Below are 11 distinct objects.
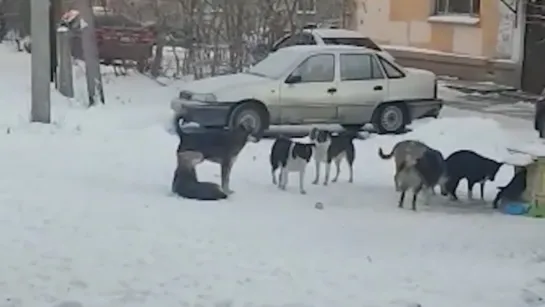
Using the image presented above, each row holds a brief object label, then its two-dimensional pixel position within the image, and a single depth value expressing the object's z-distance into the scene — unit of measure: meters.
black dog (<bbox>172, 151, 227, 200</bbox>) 10.68
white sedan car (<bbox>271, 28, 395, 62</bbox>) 21.73
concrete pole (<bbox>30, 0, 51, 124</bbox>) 15.77
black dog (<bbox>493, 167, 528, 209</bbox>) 11.17
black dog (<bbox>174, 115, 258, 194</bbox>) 11.25
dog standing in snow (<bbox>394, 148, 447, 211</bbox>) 11.02
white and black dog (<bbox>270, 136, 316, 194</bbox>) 11.90
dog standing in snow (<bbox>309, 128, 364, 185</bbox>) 12.46
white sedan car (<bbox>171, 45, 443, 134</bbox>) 16.36
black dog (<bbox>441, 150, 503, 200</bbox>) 11.62
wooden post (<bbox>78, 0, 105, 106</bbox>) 19.41
